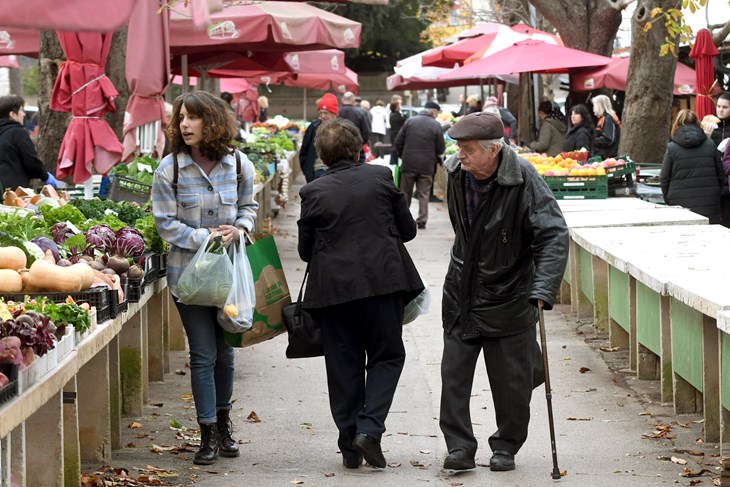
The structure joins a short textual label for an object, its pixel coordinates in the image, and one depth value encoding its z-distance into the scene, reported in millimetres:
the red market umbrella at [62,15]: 6992
